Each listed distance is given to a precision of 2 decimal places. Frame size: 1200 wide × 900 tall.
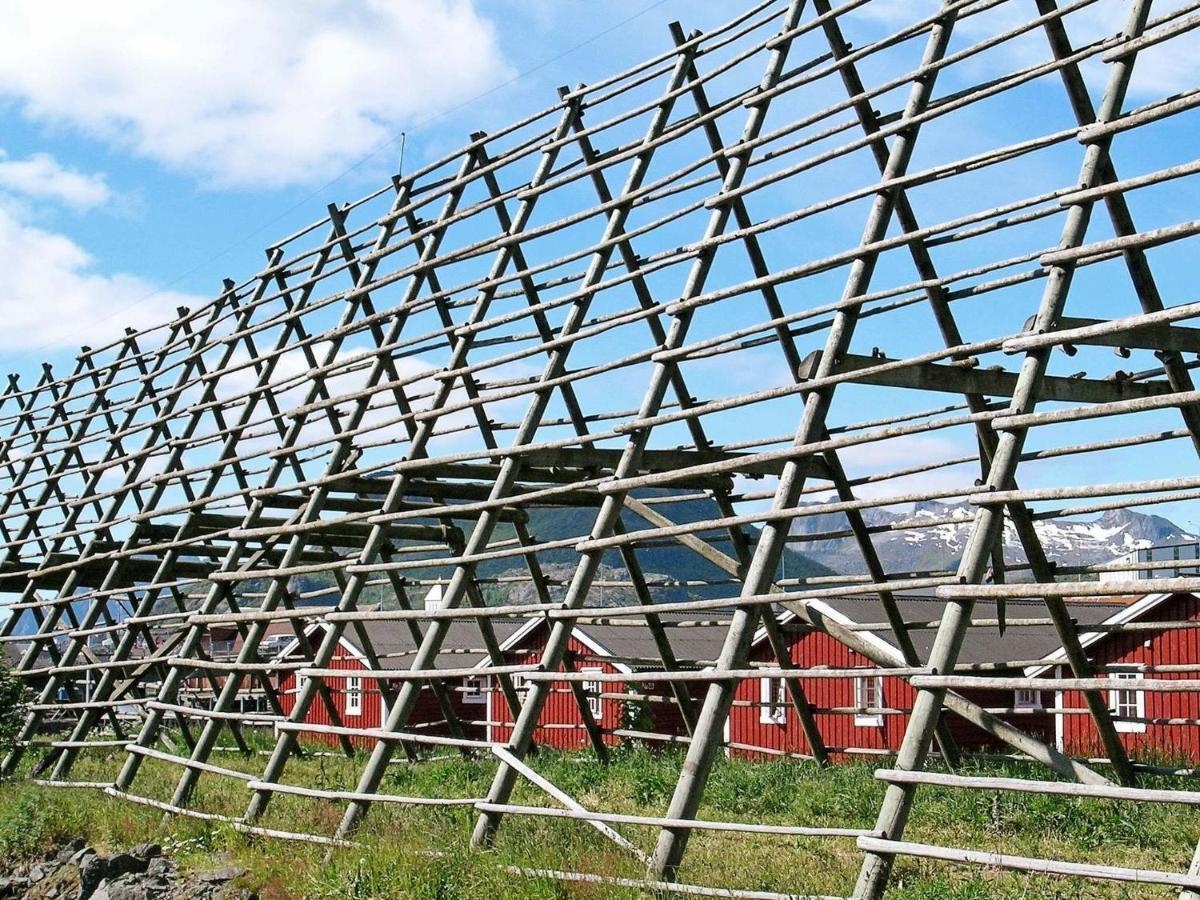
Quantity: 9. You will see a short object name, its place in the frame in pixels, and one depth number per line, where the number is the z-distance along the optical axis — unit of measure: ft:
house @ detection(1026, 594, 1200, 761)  64.49
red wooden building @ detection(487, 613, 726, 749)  83.56
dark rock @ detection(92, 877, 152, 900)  30.91
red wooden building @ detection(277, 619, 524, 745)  97.76
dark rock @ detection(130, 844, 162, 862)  34.27
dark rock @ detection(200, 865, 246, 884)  30.89
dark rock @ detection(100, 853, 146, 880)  32.83
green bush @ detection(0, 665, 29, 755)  52.65
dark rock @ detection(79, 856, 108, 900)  32.53
